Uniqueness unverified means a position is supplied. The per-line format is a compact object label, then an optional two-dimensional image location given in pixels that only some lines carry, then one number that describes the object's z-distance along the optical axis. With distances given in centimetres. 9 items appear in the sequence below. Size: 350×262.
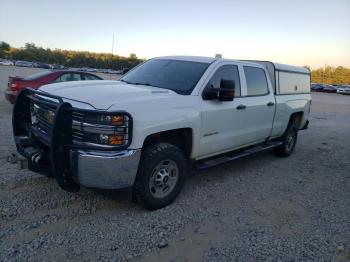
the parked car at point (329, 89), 6119
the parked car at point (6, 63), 7196
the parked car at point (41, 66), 7241
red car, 1034
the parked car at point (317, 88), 6334
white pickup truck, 373
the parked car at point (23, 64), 7578
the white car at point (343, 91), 5693
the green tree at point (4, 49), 9981
